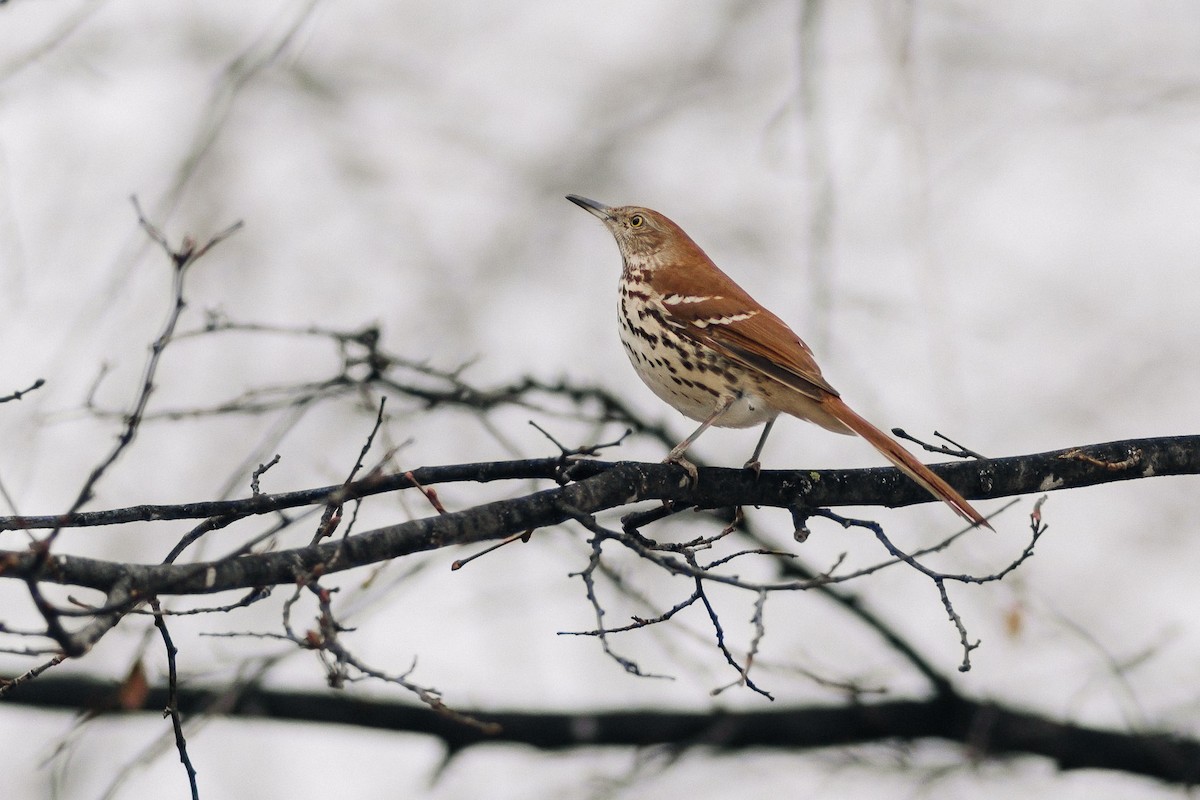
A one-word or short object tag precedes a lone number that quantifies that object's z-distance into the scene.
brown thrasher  9.45
